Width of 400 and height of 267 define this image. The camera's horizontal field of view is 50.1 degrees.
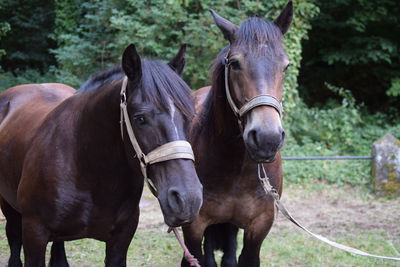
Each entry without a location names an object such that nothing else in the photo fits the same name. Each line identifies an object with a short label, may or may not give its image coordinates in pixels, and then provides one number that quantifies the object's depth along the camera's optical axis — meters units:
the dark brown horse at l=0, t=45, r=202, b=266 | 2.02
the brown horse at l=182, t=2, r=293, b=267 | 2.40
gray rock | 6.66
